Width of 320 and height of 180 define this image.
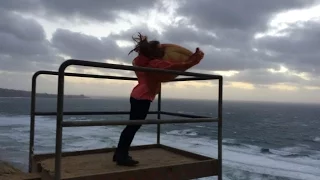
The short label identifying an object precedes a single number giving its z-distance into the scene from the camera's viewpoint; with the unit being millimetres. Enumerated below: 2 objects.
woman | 3489
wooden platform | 3154
